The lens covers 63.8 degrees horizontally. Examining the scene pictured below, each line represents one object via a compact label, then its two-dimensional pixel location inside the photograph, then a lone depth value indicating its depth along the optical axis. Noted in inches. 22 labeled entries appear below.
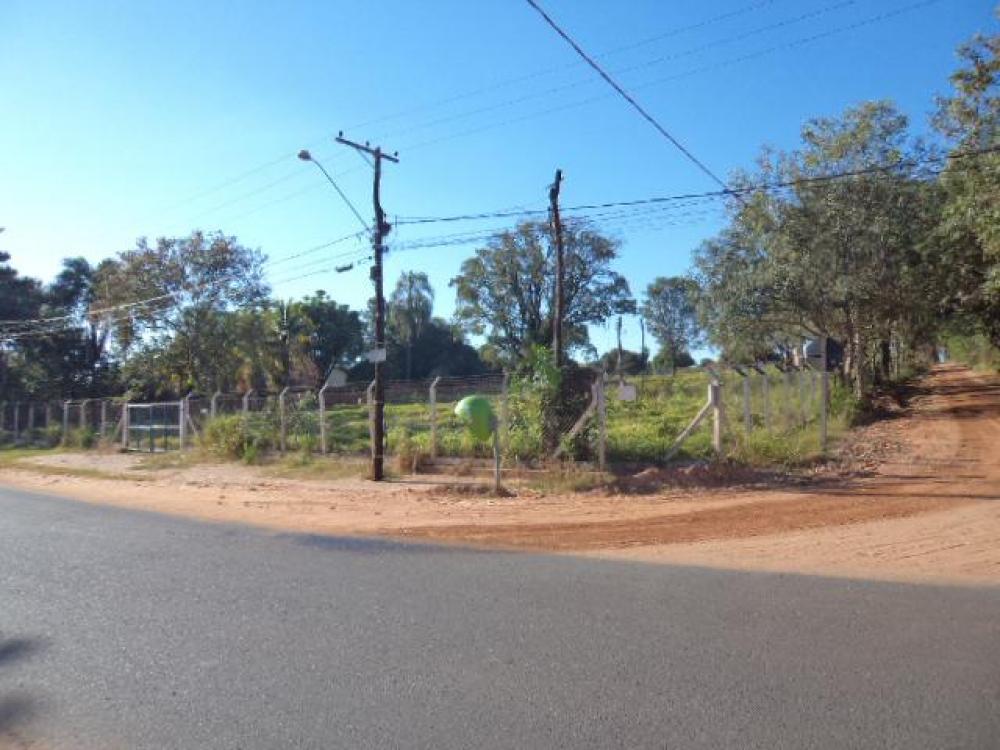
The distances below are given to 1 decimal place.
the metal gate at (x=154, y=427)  1059.4
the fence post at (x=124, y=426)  1135.6
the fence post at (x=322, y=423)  816.9
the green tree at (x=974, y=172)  703.7
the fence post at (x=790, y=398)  831.7
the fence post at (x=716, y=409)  621.3
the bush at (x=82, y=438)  1212.5
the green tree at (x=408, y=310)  3223.4
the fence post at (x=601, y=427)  612.1
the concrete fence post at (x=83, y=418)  1249.4
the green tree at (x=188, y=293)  1423.5
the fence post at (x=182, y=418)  1022.4
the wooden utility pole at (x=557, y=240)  702.3
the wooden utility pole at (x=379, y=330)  684.7
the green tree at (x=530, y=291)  2390.5
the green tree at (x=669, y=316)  3779.5
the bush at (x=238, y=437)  884.0
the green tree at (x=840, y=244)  953.5
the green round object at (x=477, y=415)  594.5
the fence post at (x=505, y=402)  662.5
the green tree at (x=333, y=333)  2689.5
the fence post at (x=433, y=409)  693.9
